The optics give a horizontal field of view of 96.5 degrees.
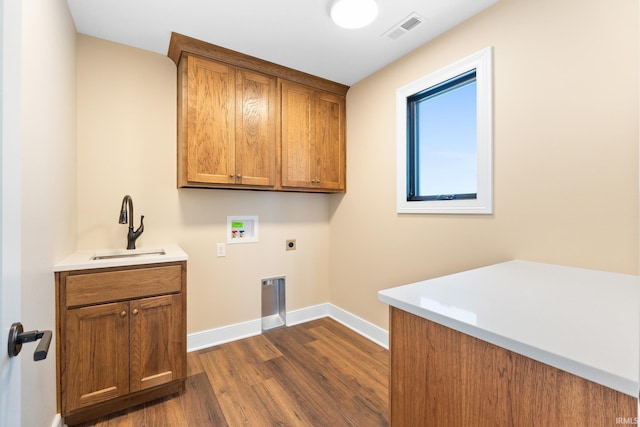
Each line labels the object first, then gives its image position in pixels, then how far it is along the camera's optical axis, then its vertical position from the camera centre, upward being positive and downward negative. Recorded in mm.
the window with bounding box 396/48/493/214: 1829 +541
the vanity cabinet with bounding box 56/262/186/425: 1554 -722
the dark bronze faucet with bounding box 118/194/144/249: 2055 -117
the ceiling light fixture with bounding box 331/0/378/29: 1708 +1241
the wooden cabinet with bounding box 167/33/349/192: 2182 +784
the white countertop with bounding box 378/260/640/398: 612 -303
